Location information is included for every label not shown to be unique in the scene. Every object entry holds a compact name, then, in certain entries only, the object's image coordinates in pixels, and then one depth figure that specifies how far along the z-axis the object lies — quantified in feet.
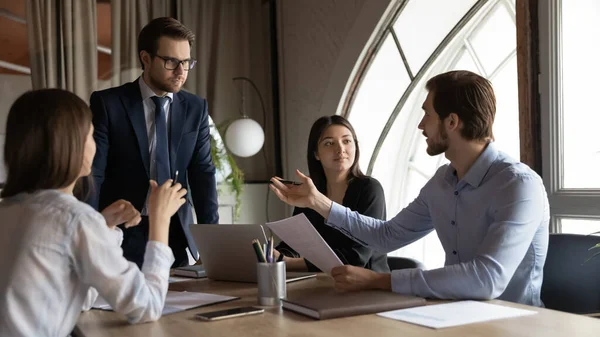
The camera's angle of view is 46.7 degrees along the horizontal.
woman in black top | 8.63
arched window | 12.96
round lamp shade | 15.37
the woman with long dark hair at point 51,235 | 4.57
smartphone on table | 5.17
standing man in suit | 9.11
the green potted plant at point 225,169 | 15.60
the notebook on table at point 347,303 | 5.02
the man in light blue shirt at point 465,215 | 5.67
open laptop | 6.82
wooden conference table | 4.43
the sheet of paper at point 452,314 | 4.71
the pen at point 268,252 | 5.96
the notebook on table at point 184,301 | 5.65
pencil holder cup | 5.72
